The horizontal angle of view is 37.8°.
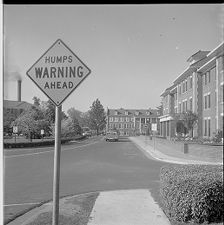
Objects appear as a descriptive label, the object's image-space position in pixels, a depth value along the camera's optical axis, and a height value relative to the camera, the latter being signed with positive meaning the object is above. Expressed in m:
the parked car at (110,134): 27.63 -1.22
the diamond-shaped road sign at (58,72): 4.07 +0.61
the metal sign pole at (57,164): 4.14 -0.56
